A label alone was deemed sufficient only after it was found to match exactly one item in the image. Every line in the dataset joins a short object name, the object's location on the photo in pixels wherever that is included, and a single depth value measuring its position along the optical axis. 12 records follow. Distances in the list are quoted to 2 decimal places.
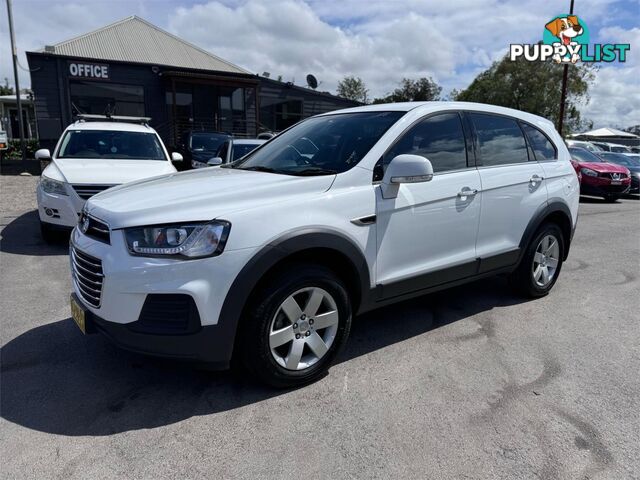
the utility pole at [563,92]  22.02
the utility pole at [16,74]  16.92
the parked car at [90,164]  6.14
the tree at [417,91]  49.66
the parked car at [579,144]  16.52
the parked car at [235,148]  10.02
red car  13.56
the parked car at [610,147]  23.57
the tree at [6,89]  57.56
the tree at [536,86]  33.03
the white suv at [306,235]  2.59
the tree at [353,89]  55.88
